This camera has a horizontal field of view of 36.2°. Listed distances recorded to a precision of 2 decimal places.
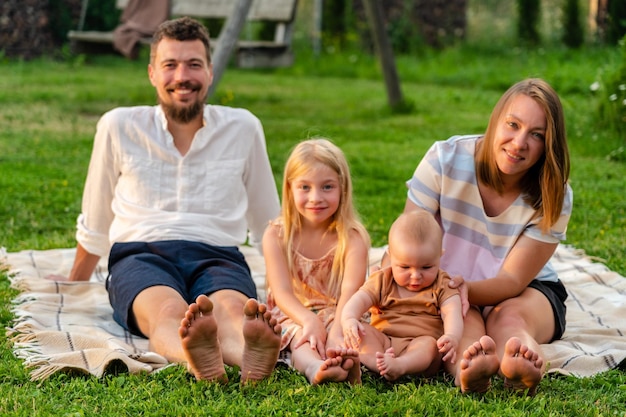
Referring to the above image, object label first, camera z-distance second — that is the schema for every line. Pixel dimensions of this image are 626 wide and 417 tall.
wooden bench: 8.38
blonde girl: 3.47
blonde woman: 3.33
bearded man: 3.68
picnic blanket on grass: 3.18
